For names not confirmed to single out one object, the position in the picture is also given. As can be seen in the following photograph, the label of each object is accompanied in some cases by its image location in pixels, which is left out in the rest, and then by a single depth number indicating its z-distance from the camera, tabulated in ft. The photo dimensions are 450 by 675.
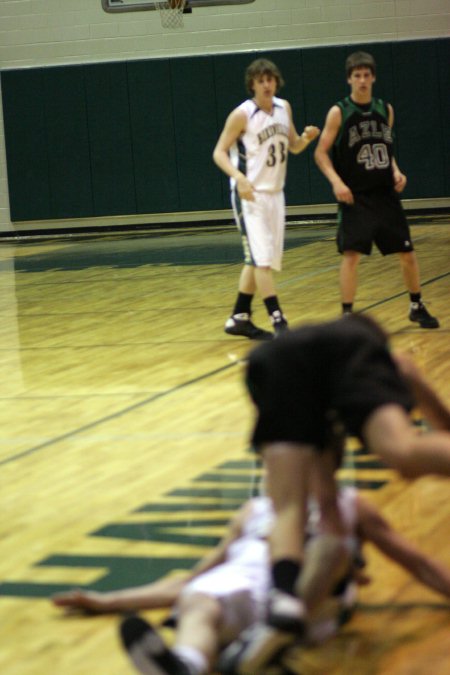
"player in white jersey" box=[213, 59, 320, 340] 41.18
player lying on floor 14.48
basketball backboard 94.93
